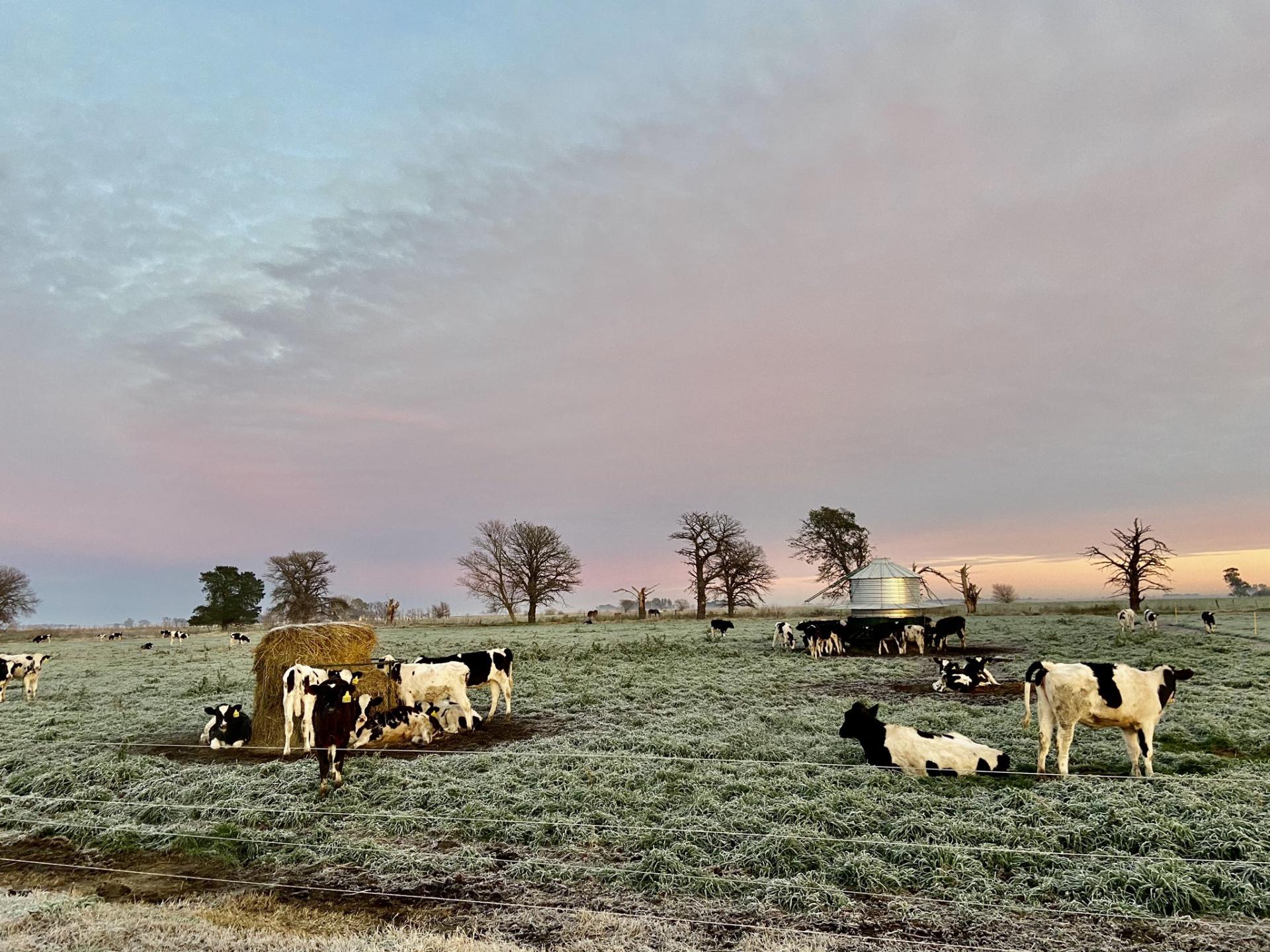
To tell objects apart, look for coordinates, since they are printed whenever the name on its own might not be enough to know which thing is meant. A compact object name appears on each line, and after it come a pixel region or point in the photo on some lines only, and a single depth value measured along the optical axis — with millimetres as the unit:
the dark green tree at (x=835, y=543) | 67375
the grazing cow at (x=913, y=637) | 29875
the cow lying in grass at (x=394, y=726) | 12188
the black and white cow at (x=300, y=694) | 11227
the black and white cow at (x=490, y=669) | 15414
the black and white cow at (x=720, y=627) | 40719
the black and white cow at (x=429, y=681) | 14367
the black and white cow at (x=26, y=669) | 20672
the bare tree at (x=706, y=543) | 71375
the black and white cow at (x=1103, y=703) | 9305
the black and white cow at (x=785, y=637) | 32594
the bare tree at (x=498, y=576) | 69875
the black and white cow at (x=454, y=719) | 13797
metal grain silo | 33281
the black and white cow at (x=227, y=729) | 12758
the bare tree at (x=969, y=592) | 60906
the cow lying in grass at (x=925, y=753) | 9531
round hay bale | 12516
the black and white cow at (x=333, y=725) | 9570
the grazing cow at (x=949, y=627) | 29797
